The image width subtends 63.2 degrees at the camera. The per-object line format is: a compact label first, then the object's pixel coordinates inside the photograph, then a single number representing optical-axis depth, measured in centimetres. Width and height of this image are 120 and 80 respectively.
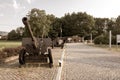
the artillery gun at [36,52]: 543
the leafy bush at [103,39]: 2307
